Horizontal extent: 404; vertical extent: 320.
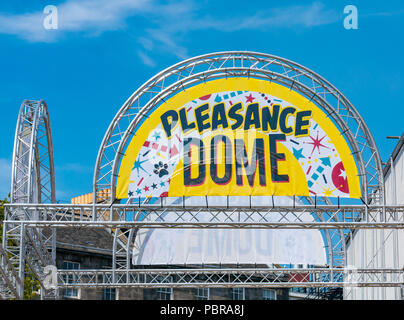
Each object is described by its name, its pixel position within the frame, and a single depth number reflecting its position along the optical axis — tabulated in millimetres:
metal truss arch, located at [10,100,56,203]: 27078
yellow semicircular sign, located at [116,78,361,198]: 27719
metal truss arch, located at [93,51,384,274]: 28109
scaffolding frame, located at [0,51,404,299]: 26438
